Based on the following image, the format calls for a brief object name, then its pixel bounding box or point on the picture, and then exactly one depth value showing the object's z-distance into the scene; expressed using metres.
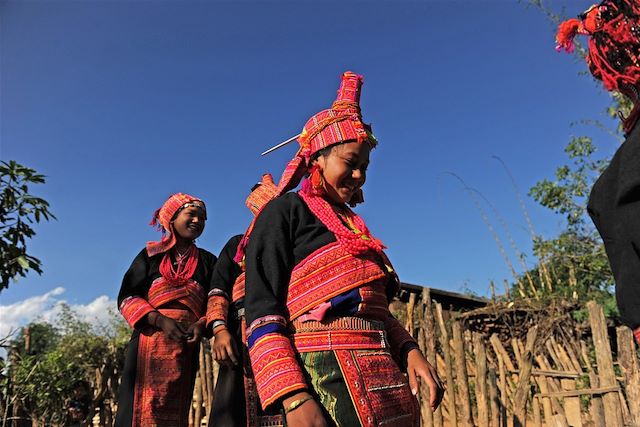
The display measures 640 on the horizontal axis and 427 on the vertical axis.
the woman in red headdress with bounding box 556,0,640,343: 1.53
